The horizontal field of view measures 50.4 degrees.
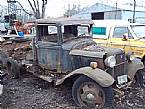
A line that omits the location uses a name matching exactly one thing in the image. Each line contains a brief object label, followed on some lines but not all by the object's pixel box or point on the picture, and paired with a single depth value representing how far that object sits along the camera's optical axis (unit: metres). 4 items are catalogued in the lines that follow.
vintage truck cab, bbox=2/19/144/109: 3.33
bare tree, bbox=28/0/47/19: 14.78
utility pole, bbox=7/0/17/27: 15.24
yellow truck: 5.41
